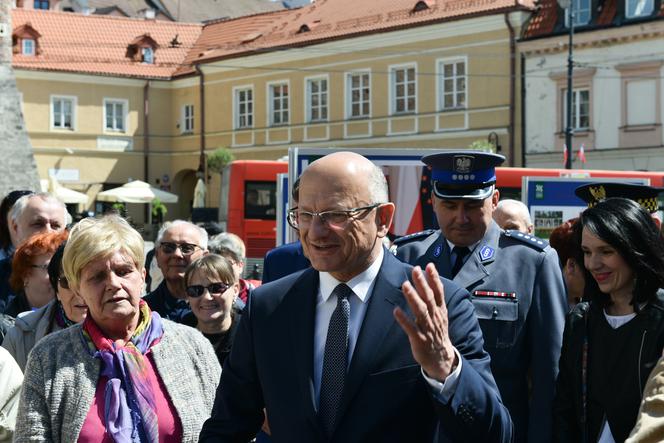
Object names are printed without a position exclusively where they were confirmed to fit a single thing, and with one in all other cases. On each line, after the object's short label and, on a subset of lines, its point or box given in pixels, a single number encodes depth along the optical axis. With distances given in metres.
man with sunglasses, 7.00
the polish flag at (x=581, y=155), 34.44
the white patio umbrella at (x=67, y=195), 40.42
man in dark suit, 3.08
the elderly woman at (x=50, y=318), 5.06
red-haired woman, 6.14
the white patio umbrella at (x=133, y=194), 40.16
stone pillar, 34.34
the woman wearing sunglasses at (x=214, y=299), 6.30
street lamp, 31.70
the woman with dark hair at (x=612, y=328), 4.32
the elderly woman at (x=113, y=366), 4.01
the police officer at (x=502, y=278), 4.81
